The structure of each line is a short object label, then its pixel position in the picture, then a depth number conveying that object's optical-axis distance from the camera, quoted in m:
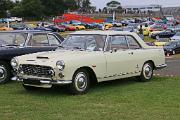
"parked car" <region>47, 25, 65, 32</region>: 73.93
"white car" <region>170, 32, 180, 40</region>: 43.88
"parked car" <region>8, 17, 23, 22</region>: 108.00
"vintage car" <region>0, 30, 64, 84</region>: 11.92
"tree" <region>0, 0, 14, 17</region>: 101.61
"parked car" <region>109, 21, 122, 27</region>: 89.04
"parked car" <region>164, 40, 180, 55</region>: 35.91
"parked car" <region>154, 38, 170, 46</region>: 40.54
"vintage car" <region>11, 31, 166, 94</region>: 9.77
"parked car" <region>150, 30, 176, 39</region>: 56.81
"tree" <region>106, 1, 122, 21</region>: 171.75
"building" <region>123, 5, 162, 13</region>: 159.75
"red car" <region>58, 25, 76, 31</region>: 78.38
